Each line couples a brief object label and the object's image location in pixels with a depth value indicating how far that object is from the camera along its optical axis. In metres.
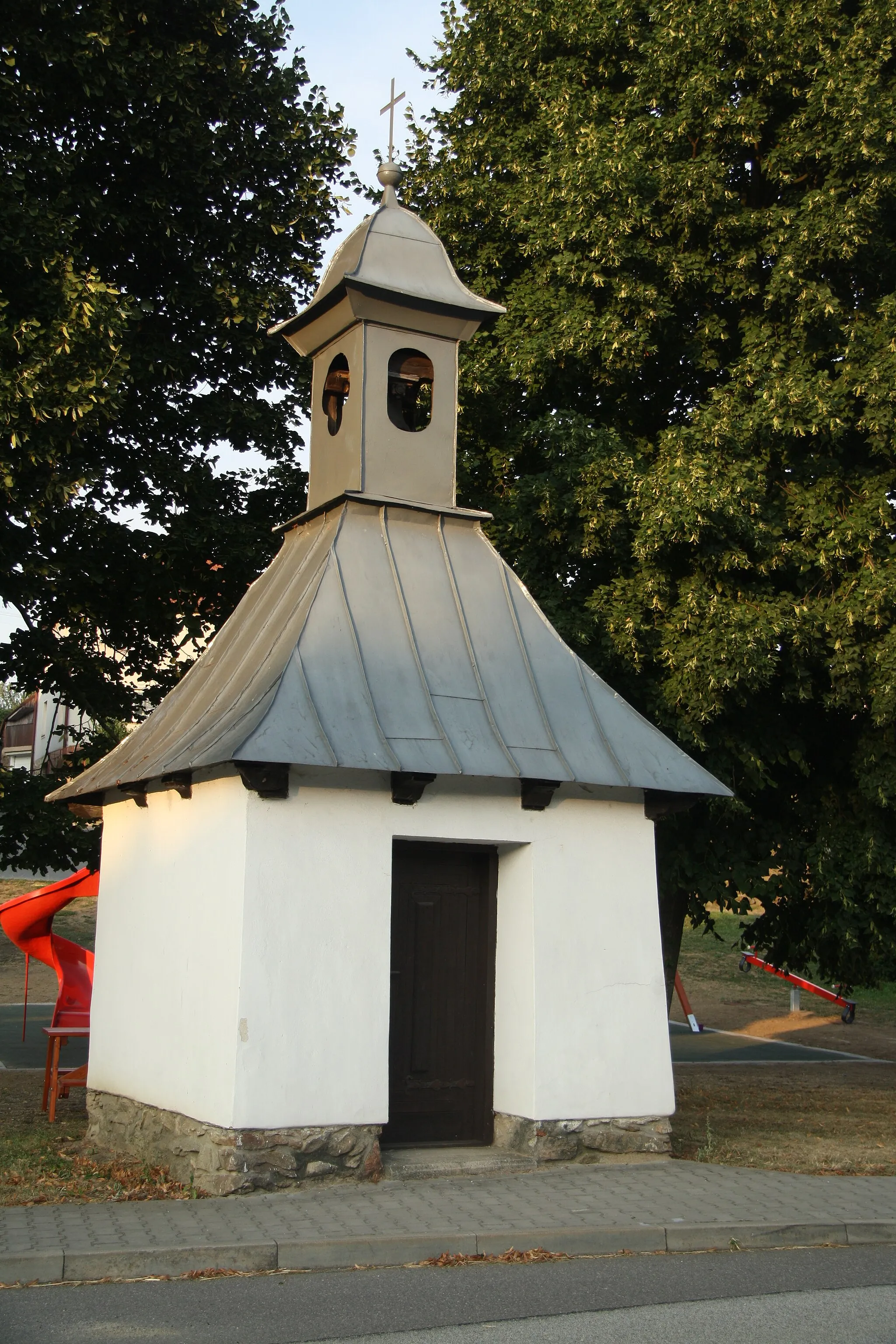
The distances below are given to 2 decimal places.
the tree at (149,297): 12.55
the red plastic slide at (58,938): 12.73
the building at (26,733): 52.66
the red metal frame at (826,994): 23.03
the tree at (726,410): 12.02
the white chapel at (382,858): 8.17
